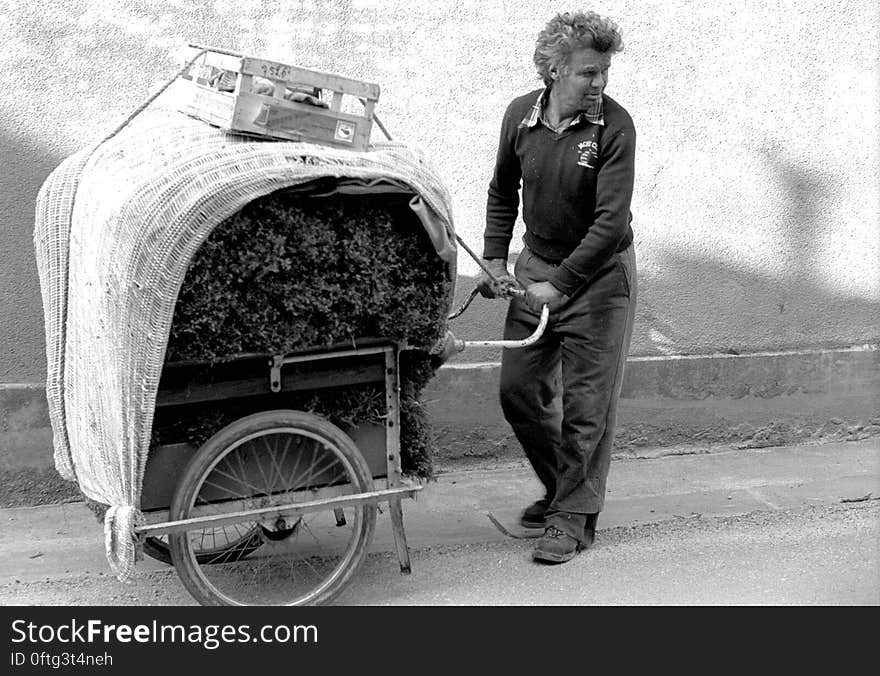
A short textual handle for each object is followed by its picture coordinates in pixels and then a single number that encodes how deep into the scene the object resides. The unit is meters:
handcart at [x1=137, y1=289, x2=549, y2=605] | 3.68
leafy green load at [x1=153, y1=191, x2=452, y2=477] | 3.45
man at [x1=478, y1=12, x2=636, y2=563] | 4.12
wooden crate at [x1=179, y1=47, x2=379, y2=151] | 3.52
